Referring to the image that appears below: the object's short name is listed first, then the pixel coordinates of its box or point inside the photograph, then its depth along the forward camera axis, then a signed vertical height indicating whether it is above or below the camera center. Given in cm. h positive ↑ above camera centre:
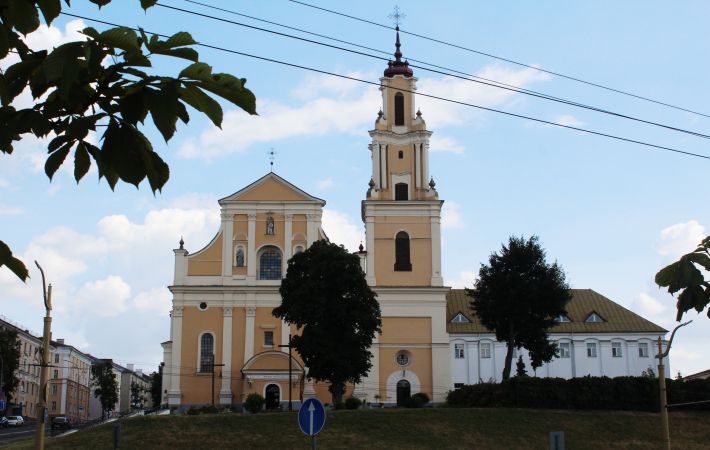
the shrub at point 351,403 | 4891 -84
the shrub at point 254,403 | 4978 -85
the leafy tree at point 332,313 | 4694 +399
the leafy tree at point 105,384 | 11262 +53
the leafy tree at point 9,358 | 7312 +254
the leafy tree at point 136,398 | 13780 -160
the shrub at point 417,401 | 5116 -78
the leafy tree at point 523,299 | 5662 +557
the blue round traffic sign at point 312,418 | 1508 -51
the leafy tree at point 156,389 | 10622 -11
